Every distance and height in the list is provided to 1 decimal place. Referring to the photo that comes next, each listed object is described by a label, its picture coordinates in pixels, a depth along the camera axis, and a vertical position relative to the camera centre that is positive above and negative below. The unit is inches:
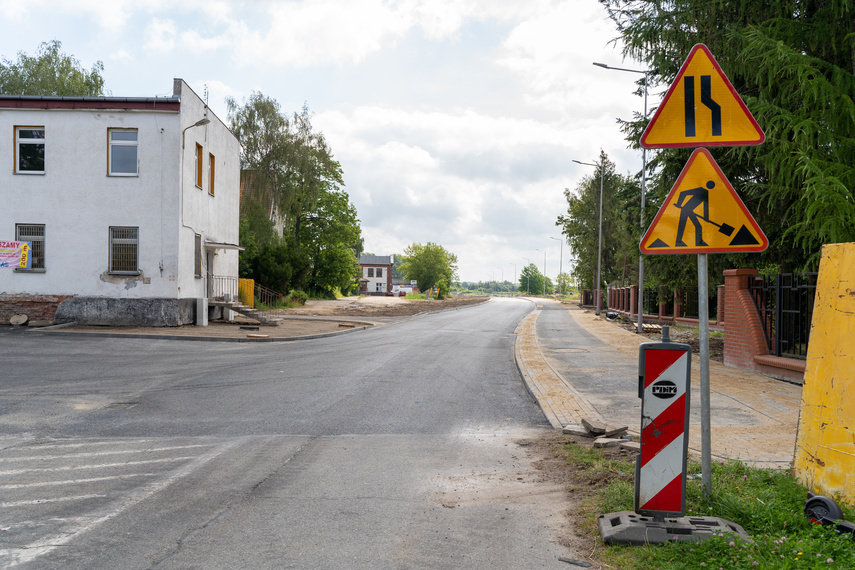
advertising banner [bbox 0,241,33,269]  814.5 +33.9
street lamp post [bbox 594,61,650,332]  952.2 +2.8
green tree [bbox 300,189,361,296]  2108.8 +151.0
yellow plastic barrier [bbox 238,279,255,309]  1209.4 -19.0
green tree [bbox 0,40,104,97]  1508.4 +514.2
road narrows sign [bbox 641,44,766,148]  173.2 +49.7
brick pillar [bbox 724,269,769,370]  493.4 -32.7
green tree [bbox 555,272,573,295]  5158.5 +19.7
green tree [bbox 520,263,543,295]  6176.2 +50.3
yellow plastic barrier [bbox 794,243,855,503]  169.5 -29.8
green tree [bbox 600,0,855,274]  383.9 +131.5
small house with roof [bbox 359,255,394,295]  4995.1 +74.5
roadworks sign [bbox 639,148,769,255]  168.9 +18.9
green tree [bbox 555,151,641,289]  2077.8 +195.7
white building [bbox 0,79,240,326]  816.9 +102.0
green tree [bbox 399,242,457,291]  4323.3 +122.3
